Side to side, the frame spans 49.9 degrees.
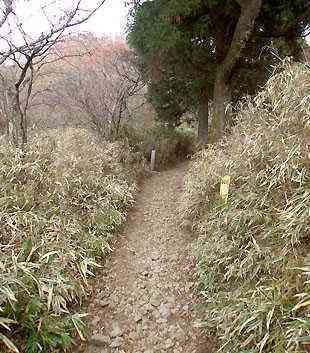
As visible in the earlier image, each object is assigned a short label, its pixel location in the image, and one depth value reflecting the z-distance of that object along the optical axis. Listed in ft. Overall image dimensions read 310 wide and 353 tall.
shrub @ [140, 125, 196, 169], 30.37
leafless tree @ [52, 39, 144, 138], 27.78
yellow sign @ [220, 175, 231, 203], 12.36
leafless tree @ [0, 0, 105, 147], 13.37
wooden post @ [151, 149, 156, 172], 28.86
